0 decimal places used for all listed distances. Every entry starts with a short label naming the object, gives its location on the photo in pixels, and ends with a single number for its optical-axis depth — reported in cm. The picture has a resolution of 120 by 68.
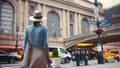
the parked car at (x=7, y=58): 2526
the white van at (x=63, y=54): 2492
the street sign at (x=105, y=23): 1694
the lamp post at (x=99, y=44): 1817
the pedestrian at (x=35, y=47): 468
